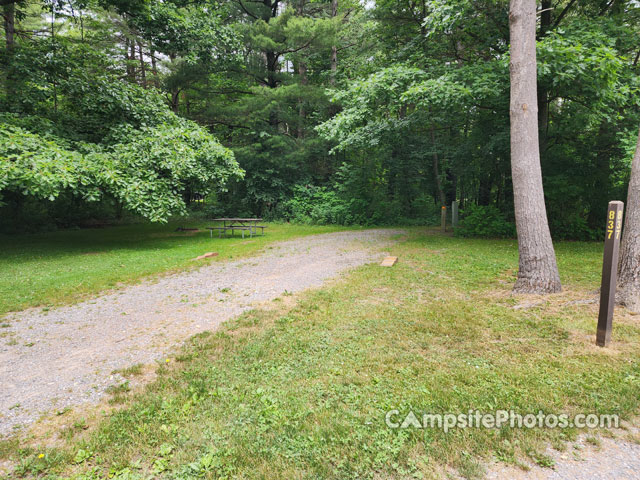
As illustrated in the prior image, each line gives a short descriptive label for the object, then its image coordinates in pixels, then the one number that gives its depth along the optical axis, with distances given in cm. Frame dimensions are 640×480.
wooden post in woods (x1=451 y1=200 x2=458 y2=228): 1348
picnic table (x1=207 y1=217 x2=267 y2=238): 1282
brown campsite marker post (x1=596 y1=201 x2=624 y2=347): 329
